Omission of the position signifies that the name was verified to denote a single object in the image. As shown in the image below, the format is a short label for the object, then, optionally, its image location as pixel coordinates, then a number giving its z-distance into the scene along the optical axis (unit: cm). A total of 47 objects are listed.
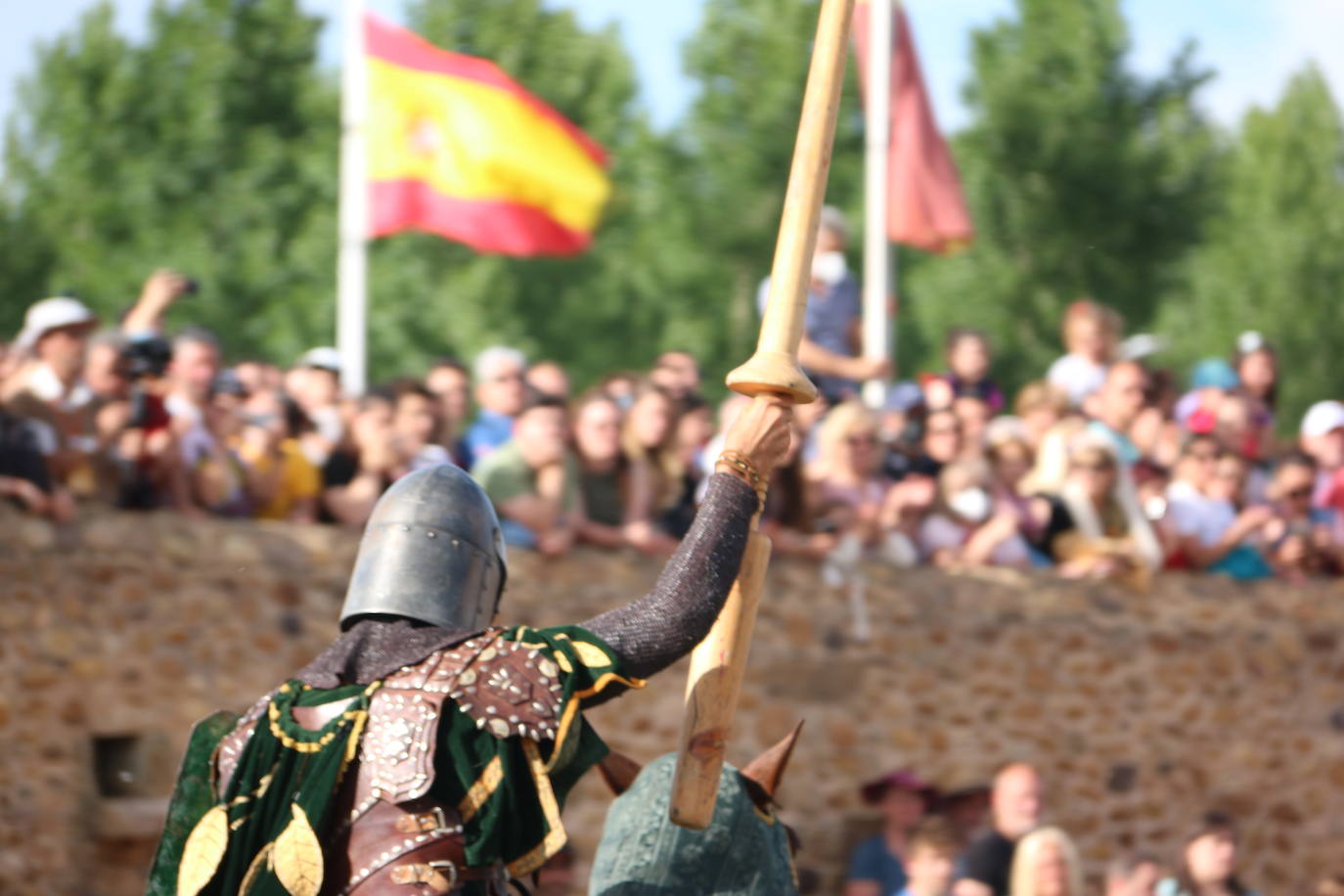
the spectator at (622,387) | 1908
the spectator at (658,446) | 1811
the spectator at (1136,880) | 1856
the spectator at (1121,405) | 2180
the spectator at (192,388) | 1634
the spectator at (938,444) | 2070
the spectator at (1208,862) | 1850
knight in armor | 805
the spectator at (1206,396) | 2350
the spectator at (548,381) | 1845
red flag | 2706
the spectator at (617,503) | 1828
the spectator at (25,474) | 1539
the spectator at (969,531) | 2125
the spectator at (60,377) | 1562
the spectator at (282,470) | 1723
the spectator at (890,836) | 1814
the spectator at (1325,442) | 2377
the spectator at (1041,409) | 2144
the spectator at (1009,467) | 2114
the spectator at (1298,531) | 2366
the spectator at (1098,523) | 2137
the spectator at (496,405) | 1797
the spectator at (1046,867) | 1677
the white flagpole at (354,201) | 2219
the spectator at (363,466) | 1706
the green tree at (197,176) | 5184
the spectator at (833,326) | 2053
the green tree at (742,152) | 5844
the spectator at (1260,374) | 2409
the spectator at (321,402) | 1747
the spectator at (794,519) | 1947
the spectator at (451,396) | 1787
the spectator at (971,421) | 2094
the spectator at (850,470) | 1969
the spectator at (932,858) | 1641
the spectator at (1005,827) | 1723
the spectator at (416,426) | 1720
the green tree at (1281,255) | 6175
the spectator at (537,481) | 1723
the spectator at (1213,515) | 2261
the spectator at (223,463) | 1677
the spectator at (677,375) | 1898
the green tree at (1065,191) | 5684
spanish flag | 2333
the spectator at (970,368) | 2139
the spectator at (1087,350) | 2236
